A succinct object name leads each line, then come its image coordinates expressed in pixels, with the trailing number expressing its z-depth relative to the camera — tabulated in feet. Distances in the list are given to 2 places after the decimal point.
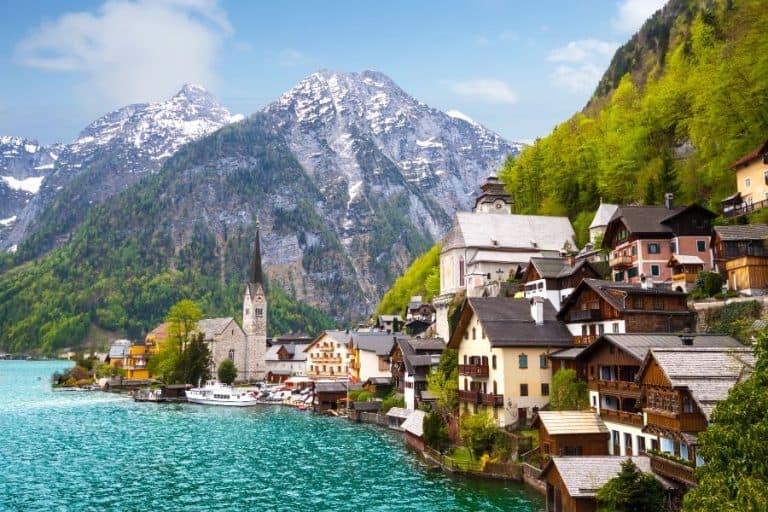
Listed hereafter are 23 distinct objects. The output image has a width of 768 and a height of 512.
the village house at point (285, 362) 518.78
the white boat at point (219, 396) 368.89
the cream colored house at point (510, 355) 180.55
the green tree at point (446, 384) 211.61
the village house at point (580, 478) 111.45
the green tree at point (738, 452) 71.20
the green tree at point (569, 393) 162.91
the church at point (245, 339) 513.45
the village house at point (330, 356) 435.94
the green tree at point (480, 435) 165.17
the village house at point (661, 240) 210.59
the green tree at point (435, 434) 183.32
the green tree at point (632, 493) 105.19
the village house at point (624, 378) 134.92
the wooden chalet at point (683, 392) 110.32
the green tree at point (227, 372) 478.18
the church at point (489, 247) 310.45
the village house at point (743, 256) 166.81
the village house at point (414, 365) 261.44
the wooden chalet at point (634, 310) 166.20
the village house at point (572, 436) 144.25
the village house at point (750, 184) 201.67
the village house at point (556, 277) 217.97
